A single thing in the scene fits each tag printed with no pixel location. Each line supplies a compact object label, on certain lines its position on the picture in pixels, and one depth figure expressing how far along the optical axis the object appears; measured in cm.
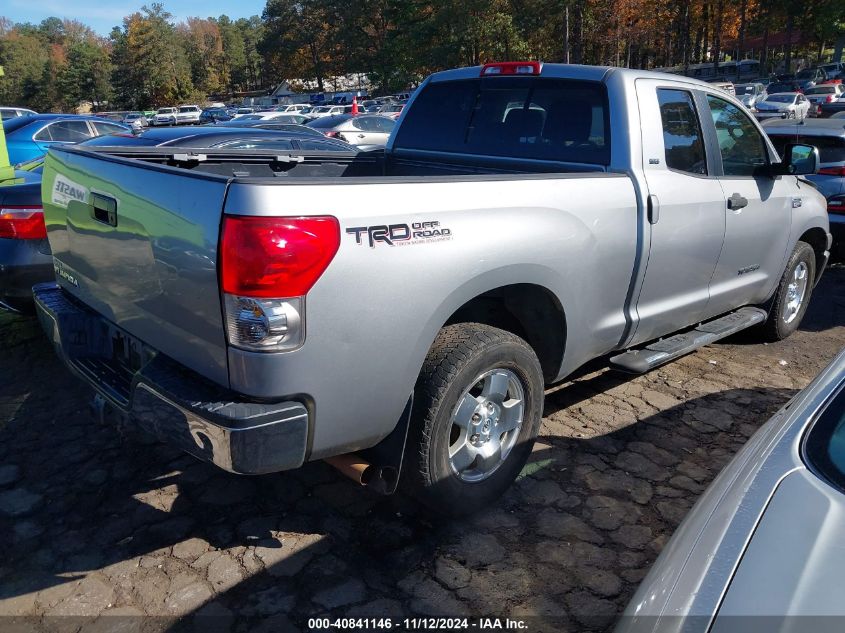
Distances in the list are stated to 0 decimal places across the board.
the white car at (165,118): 4370
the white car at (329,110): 3910
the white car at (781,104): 2874
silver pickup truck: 237
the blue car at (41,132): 1378
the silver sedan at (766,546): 134
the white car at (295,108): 4424
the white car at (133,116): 4492
